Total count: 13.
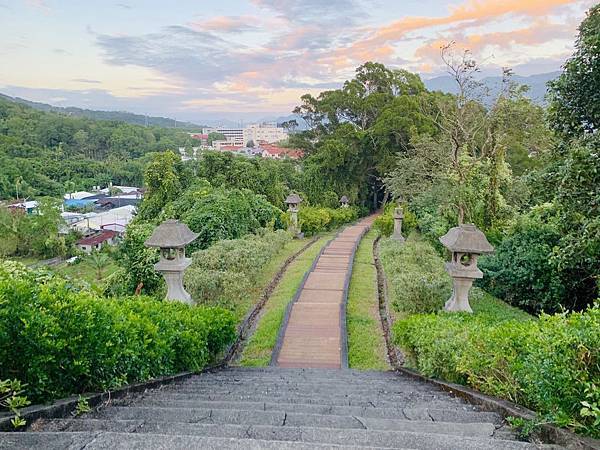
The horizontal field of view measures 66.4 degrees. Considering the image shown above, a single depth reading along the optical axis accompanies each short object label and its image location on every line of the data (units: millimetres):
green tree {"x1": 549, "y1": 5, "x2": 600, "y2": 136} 6723
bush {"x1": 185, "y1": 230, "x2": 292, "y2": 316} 9594
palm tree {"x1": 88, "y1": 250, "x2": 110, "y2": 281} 24986
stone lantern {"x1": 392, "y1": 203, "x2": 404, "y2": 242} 17844
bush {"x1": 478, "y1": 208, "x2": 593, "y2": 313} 10820
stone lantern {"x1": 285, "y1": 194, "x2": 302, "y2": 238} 19359
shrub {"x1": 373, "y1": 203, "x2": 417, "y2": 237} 19719
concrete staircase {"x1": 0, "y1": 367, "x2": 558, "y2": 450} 2230
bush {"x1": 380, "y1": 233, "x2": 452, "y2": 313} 8820
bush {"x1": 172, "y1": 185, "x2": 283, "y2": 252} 13625
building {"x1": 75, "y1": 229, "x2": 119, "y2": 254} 34688
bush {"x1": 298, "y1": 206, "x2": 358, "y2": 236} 20859
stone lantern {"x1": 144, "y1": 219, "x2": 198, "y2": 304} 8438
